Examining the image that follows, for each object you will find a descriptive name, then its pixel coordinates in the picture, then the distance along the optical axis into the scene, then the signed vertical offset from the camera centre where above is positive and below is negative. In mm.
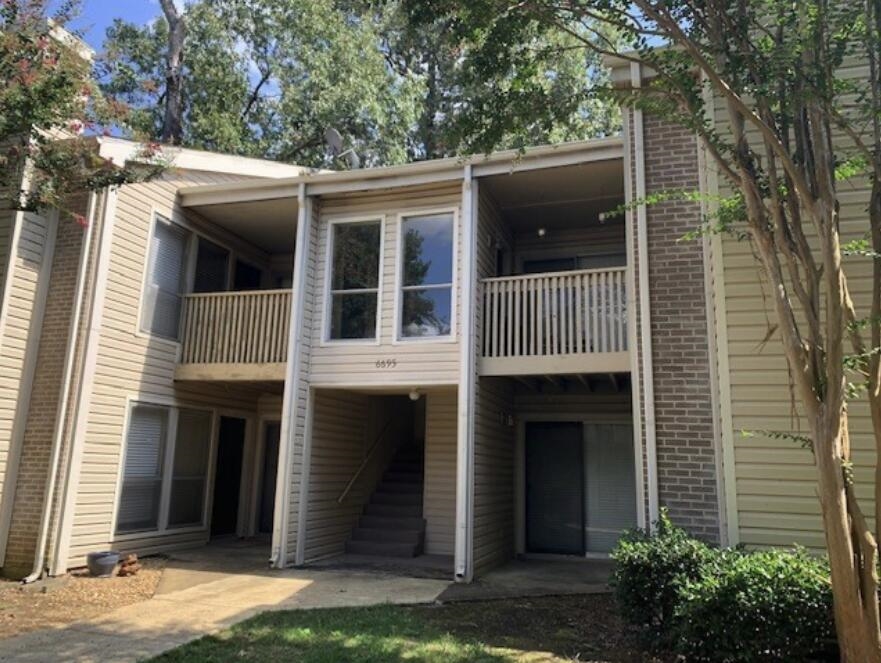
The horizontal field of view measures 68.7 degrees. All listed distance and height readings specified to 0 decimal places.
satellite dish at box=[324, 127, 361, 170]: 11211 +5387
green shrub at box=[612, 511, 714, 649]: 5094 -887
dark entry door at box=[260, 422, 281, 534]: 11945 -392
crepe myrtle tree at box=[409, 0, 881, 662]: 4141 +2526
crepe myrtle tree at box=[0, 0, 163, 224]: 6781 +3716
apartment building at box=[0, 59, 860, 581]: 6836 +1247
